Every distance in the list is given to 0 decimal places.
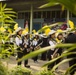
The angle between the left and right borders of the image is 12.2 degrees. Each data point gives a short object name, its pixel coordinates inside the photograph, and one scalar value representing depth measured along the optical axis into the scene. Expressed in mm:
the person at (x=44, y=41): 15560
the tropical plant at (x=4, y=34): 5482
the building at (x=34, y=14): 21376
